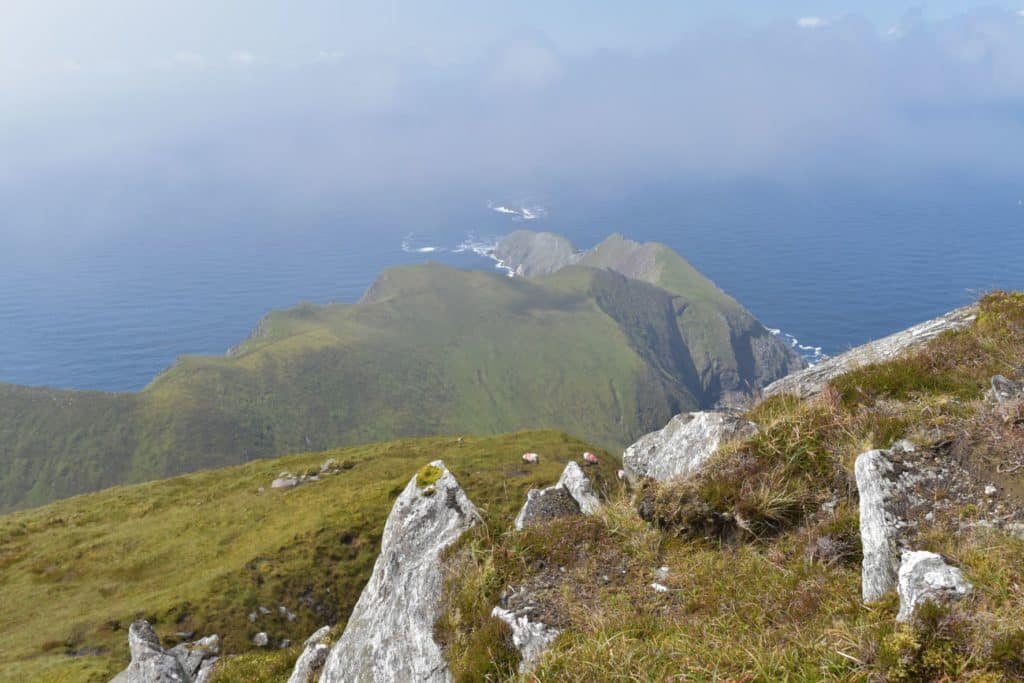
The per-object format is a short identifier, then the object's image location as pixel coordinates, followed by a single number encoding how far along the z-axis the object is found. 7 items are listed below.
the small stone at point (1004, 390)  13.63
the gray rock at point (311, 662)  19.52
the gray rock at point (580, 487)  17.73
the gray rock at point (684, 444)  16.45
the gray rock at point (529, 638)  10.43
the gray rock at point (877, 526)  9.15
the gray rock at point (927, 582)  7.70
